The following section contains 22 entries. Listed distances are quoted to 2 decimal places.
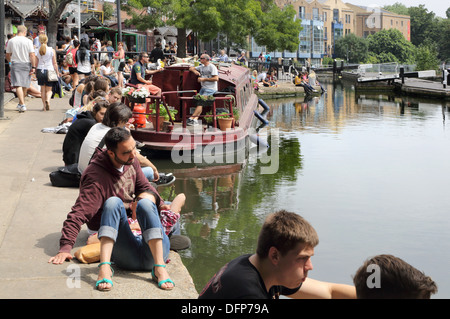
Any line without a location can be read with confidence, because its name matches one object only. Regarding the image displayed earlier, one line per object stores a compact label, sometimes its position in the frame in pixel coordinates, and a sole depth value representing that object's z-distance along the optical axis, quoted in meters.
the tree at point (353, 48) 97.47
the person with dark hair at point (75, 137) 7.91
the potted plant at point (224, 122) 14.02
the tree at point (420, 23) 111.38
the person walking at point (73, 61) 16.44
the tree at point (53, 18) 26.40
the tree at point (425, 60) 48.84
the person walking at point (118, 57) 21.86
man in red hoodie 4.68
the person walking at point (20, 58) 13.46
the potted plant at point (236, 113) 14.85
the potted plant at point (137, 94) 12.25
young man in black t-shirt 2.71
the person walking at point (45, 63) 13.95
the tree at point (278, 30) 52.85
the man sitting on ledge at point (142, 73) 14.20
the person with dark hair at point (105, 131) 6.33
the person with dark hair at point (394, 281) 2.33
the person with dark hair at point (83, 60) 15.84
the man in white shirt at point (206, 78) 14.12
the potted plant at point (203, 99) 13.20
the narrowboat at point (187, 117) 12.95
